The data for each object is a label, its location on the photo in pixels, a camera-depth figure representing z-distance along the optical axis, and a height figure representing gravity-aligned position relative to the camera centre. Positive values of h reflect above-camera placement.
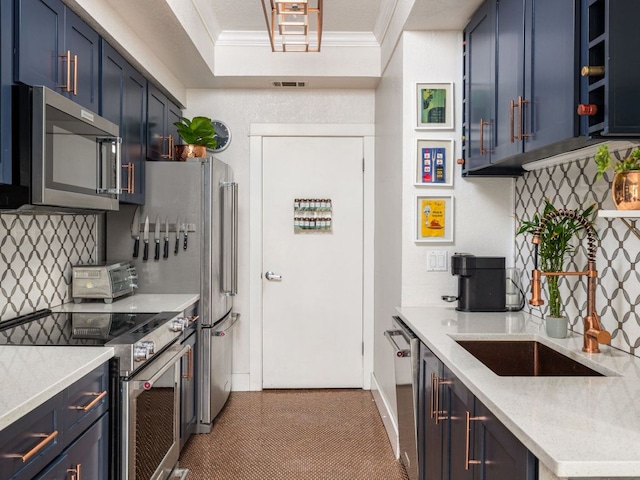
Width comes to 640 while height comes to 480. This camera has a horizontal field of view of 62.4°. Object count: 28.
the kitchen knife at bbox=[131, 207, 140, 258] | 3.33 +0.07
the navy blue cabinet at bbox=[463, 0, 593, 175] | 1.61 +0.58
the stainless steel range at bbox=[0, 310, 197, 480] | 2.03 -0.56
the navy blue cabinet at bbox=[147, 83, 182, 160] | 3.36 +0.77
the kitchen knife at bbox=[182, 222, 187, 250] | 3.34 -0.01
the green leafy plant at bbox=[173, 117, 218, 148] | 3.56 +0.73
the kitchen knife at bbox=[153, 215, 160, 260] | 3.33 +0.00
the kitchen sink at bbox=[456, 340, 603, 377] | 2.08 -0.46
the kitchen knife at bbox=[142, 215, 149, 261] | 3.29 +0.00
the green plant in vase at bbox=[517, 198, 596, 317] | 2.07 -0.01
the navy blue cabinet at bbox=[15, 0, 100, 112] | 1.86 +0.75
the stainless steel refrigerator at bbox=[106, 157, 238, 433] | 3.33 +0.00
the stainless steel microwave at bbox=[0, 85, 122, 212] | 1.82 +0.32
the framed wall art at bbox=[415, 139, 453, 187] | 2.92 +0.42
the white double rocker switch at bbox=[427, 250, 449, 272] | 2.92 -0.12
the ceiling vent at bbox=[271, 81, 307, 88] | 4.01 +1.19
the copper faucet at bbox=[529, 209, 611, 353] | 1.79 -0.20
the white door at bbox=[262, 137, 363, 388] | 4.21 -0.24
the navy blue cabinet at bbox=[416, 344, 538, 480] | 1.29 -0.60
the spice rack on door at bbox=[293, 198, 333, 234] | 4.21 +0.20
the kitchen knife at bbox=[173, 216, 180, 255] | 3.34 +0.01
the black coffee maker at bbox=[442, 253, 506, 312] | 2.69 -0.22
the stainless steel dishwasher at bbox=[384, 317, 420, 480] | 2.40 -0.71
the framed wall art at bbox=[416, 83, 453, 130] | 2.92 +0.76
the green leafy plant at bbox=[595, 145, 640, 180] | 1.55 +0.24
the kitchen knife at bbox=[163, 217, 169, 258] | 3.33 +0.01
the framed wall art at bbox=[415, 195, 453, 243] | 2.92 +0.11
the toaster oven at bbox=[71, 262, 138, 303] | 2.90 -0.24
